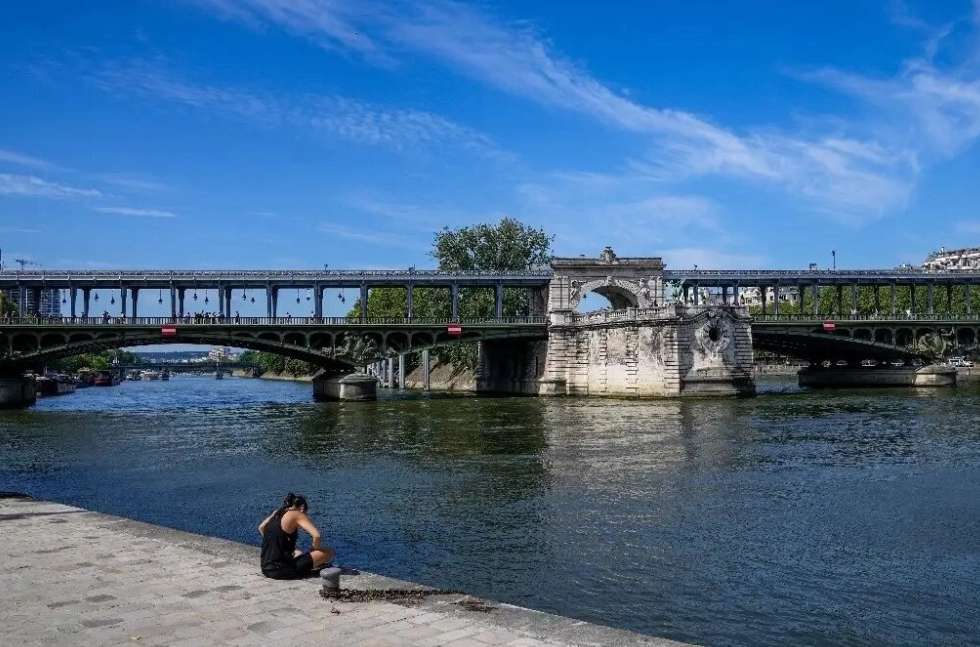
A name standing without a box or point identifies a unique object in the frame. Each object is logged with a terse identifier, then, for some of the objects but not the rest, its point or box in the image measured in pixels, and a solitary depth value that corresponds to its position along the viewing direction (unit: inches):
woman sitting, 506.0
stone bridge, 2640.3
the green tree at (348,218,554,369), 4180.6
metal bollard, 466.3
